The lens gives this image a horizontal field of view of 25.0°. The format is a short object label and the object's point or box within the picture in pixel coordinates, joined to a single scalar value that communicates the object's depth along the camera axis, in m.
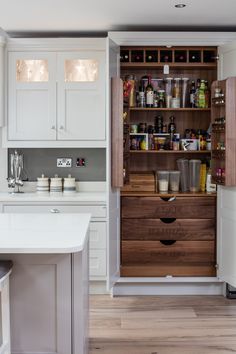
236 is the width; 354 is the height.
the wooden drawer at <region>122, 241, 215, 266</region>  4.78
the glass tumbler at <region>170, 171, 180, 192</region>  4.96
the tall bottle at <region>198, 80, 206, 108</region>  4.86
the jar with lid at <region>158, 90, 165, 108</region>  4.94
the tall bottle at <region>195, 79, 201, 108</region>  4.89
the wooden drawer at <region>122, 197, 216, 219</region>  4.76
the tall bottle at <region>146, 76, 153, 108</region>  4.91
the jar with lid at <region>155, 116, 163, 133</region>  5.04
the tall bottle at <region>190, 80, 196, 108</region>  4.93
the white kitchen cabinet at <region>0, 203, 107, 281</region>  4.69
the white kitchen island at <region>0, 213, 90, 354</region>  2.54
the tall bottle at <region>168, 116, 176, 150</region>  5.01
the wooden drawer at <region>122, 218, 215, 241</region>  4.77
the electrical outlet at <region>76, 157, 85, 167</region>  5.25
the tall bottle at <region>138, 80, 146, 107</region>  4.92
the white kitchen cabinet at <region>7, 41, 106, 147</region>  4.85
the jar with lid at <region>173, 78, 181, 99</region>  4.97
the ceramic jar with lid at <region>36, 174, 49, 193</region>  5.10
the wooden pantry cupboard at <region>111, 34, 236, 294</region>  4.76
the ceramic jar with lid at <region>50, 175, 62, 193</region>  5.09
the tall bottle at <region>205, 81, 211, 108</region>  4.88
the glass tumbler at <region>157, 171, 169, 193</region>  4.91
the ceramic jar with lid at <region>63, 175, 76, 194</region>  5.07
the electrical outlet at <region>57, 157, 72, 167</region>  5.27
